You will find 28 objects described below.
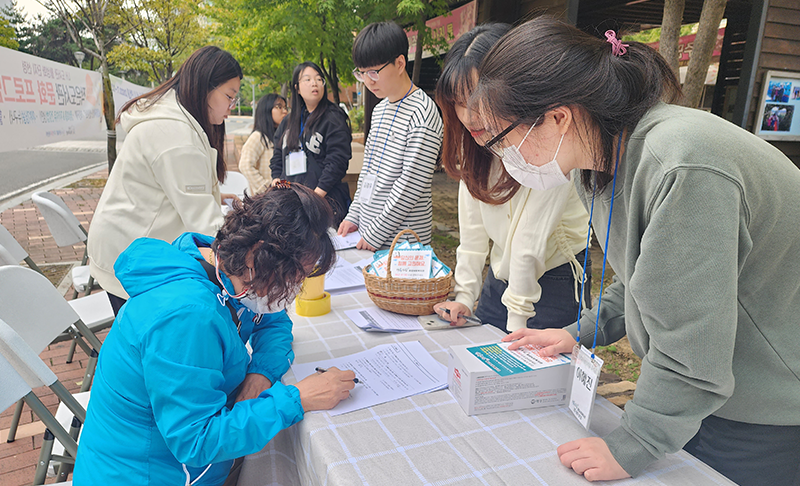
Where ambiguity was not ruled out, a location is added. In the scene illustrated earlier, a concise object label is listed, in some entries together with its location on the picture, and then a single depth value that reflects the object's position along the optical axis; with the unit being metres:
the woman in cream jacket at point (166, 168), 1.92
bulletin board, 4.16
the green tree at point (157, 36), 11.05
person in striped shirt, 2.37
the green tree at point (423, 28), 5.55
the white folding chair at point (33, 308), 1.53
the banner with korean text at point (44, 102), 4.39
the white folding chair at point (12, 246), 2.53
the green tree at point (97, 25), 7.33
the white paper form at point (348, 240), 2.48
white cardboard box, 1.08
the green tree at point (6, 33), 8.87
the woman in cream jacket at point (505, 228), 1.51
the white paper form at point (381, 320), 1.56
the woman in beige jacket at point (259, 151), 5.04
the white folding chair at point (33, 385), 1.19
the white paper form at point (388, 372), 1.17
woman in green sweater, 0.75
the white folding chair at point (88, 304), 2.33
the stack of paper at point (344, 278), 1.92
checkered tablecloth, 0.92
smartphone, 1.57
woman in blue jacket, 1.01
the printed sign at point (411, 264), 1.65
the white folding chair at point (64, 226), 3.04
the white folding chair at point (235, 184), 4.27
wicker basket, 1.62
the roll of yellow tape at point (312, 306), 1.65
